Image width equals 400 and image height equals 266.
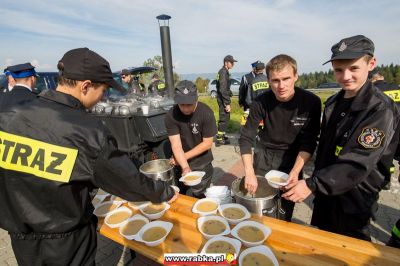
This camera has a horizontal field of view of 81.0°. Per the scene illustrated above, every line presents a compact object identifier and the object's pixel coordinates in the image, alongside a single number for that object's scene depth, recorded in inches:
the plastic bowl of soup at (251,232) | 63.9
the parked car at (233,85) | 828.0
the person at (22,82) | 158.2
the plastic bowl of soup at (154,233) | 66.7
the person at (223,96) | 285.6
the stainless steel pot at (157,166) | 109.7
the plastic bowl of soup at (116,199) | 94.5
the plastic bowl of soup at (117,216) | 79.0
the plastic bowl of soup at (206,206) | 80.4
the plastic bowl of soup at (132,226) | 71.5
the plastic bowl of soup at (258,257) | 57.8
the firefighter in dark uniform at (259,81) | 238.2
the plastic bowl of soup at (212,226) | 68.4
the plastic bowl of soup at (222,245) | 62.0
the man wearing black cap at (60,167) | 53.2
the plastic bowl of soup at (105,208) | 87.7
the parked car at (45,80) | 300.4
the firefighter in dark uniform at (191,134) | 112.0
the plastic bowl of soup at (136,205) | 88.0
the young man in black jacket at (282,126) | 84.5
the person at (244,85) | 262.4
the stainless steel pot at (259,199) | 75.9
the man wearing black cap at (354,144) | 61.8
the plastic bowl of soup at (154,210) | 79.6
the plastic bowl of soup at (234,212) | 73.6
